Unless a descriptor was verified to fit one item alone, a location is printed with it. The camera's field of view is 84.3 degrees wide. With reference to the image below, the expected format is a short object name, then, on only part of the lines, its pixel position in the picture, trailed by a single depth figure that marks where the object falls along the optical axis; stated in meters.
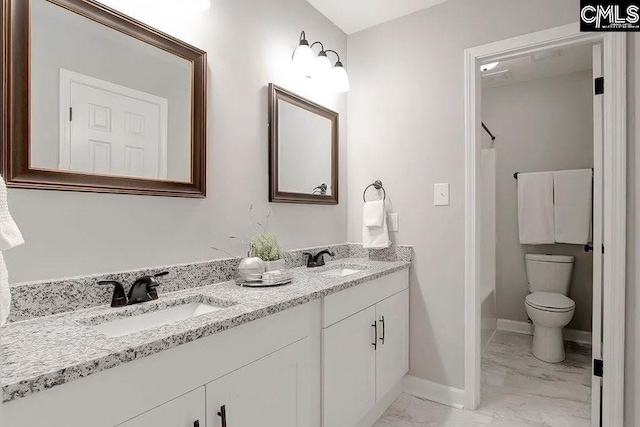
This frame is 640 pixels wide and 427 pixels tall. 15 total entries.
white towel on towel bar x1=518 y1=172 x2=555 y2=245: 3.21
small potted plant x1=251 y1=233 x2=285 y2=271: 1.64
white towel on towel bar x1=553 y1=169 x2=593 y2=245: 3.05
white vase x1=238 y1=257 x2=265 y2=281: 1.53
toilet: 2.73
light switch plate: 2.20
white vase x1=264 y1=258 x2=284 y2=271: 1.59
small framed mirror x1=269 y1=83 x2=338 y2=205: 1.95
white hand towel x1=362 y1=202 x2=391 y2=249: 2.35
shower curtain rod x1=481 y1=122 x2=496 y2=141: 3.29
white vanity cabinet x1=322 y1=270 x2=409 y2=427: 1.55
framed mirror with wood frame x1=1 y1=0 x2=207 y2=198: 1.06
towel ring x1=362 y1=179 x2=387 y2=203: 2.45
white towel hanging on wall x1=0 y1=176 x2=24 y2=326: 0.59
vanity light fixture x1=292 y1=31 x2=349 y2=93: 2.02
